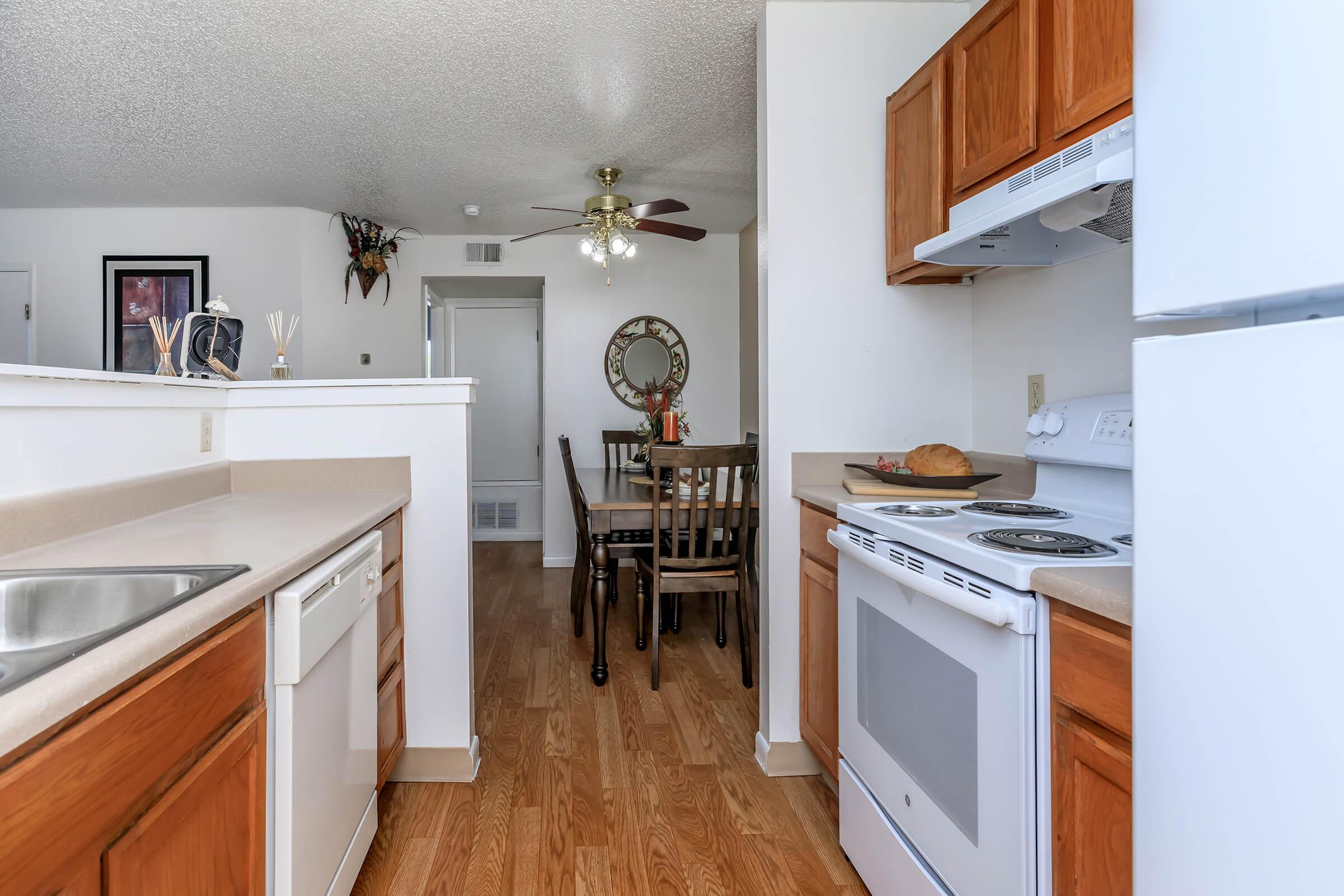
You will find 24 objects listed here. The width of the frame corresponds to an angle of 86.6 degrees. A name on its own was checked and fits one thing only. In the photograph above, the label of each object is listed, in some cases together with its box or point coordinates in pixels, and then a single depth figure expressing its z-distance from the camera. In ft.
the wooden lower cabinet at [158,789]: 2.05
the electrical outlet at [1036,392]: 6.54
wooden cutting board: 6.54
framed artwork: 15.25
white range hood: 4.29
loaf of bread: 6.73
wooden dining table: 9.85
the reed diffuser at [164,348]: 6.53
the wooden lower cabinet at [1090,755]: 3.09
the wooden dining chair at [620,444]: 15.69
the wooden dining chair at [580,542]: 11.51
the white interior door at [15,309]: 15.07
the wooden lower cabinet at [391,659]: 6.35
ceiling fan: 12.09
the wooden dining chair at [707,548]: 9.27
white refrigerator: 2.05
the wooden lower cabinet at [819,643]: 6.60
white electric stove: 3.62
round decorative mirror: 17.31
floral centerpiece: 13.52
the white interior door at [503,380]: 20.08
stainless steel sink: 3.53
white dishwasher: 3.89
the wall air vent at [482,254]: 17.11
